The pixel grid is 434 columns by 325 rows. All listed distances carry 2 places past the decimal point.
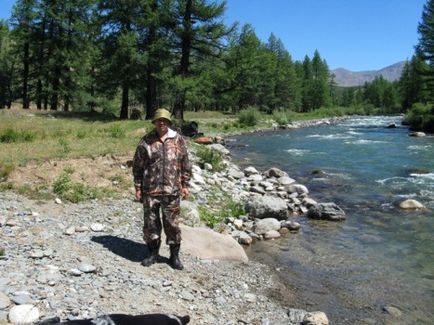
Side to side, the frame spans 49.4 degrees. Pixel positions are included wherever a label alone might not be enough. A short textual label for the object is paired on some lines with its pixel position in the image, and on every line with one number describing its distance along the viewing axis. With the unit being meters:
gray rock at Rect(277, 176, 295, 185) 17.50
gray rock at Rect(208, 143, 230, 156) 23.80
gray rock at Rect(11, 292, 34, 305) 5.45
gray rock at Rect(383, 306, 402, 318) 7.49
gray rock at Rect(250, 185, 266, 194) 15.92
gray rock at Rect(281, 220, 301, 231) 12.22
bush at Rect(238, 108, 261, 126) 47.53
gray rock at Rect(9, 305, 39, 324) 5.12
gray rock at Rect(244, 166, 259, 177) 18.77
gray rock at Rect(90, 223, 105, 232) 8.66
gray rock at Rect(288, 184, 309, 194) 16.12
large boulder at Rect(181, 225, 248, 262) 8.62
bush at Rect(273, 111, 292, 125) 54.22
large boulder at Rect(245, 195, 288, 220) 12.68
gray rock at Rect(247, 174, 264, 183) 17.55
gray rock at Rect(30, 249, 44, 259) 6.87
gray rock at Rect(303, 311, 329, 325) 6.77
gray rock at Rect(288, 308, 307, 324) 6.92
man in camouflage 7.31
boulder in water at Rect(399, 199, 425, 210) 14.50
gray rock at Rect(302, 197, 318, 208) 14.49
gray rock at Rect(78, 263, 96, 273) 6.70
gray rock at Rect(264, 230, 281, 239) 11.38
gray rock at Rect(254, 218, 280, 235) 11.61
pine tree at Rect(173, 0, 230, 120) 32.28
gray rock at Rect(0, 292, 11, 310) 5.31
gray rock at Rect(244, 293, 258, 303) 7.33
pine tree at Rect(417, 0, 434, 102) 62.82
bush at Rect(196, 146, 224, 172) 16.33
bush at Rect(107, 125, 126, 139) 16.98
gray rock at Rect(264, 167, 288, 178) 18.77
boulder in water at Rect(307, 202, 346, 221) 13.29
